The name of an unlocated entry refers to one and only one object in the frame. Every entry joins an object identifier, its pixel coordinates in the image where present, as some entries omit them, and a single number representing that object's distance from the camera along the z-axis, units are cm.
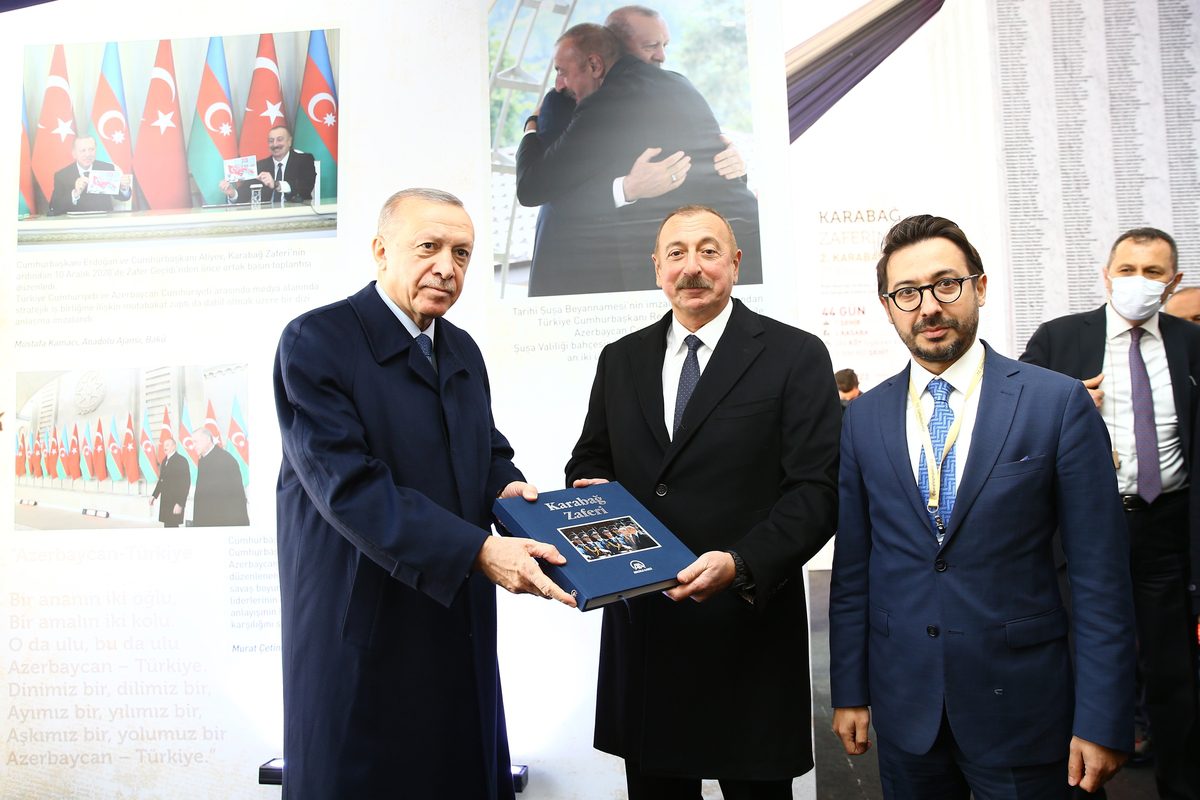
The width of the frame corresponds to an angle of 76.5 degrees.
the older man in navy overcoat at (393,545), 179
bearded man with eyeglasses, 168
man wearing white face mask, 300
